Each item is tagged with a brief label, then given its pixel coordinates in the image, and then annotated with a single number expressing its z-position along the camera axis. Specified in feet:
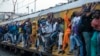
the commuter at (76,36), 26.25
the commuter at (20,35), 49.61
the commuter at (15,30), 53.88
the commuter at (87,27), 24.94
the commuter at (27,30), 44.79
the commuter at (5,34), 63.43
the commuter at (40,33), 38.34
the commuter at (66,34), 29.95
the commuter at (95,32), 23.58
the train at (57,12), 28.72
